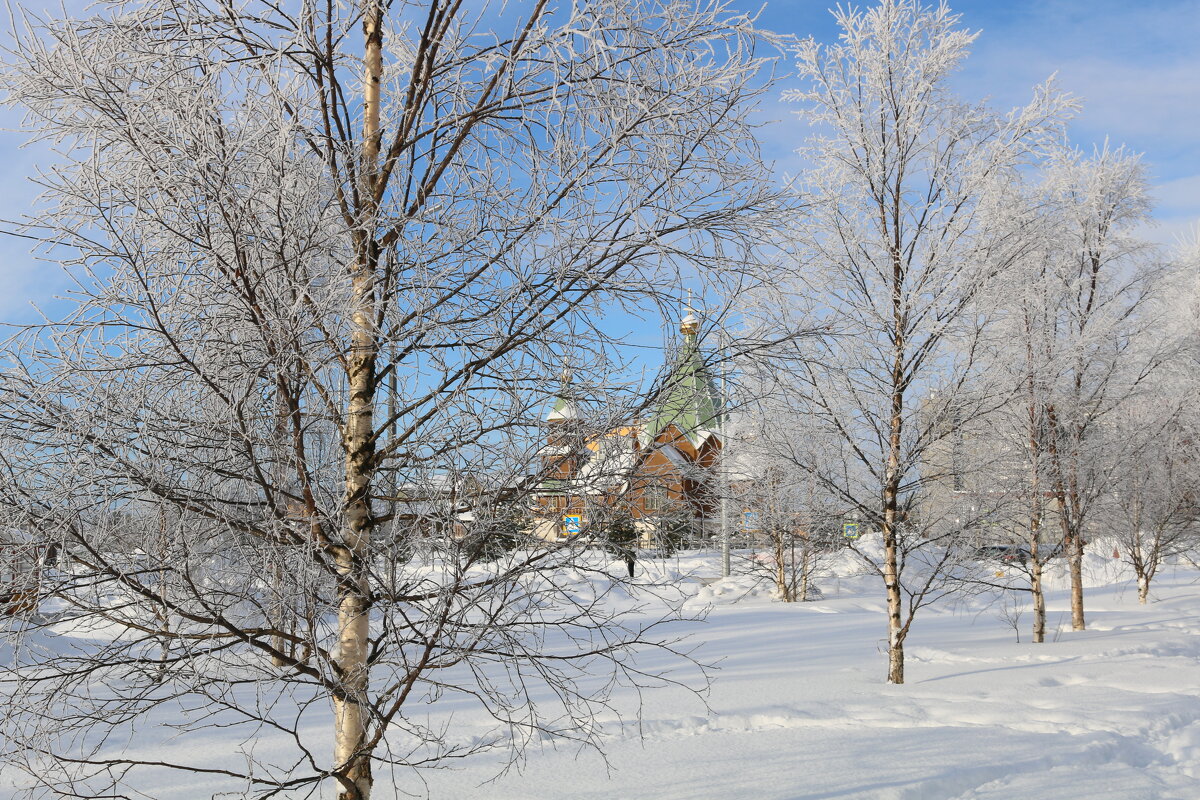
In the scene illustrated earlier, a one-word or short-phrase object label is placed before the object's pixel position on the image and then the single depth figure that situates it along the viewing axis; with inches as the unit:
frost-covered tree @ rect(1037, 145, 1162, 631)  489.4
